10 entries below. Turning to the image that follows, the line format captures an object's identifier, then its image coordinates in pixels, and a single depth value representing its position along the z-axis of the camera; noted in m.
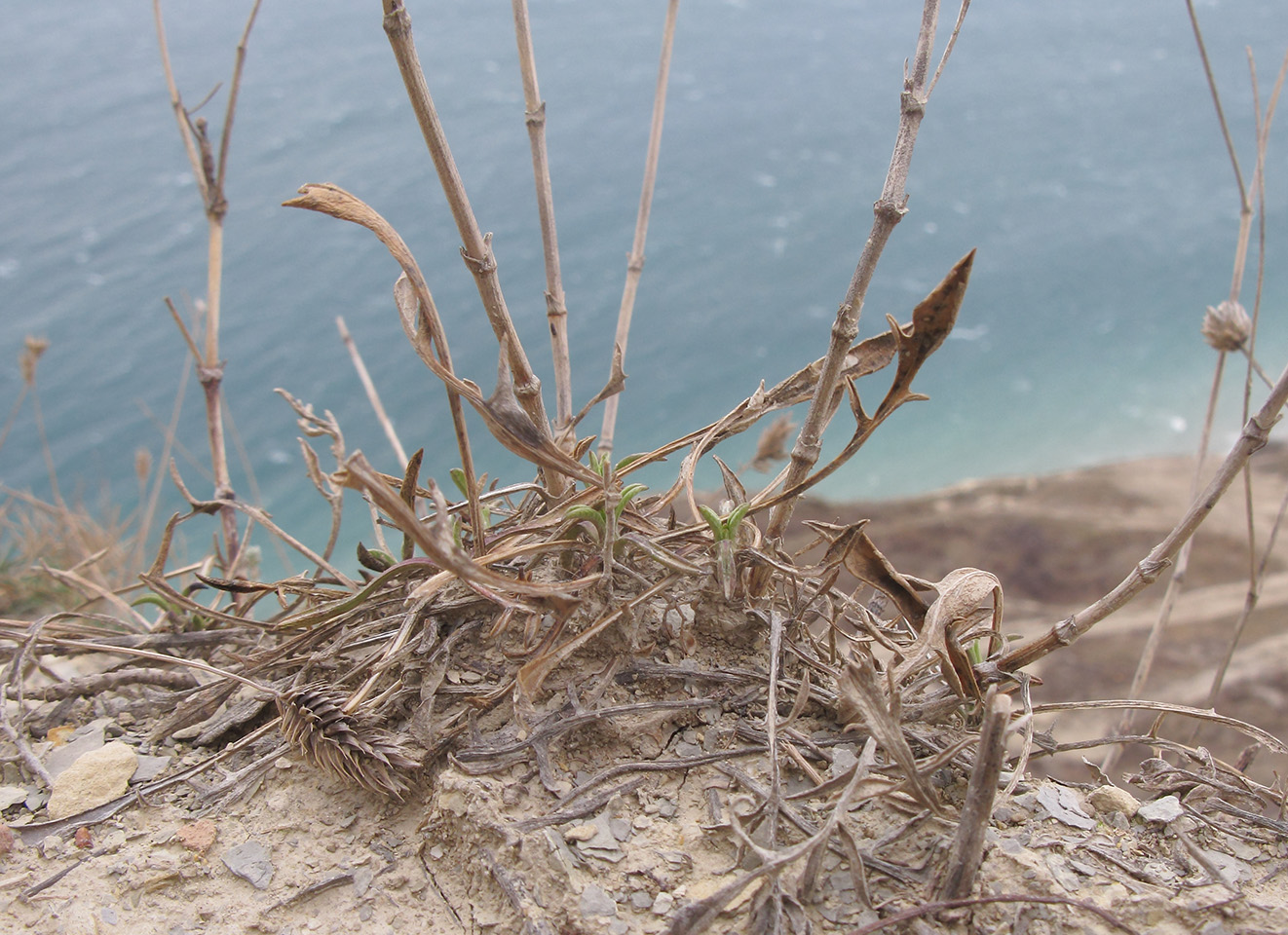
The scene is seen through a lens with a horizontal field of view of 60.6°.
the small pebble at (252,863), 0.30
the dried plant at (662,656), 0.28
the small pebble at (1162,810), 0.31
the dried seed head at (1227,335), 0.41
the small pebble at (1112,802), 0.32
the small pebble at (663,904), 0.28
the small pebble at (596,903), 0.28
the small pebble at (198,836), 0.31
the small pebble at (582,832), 0.30
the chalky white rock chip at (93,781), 0.33
